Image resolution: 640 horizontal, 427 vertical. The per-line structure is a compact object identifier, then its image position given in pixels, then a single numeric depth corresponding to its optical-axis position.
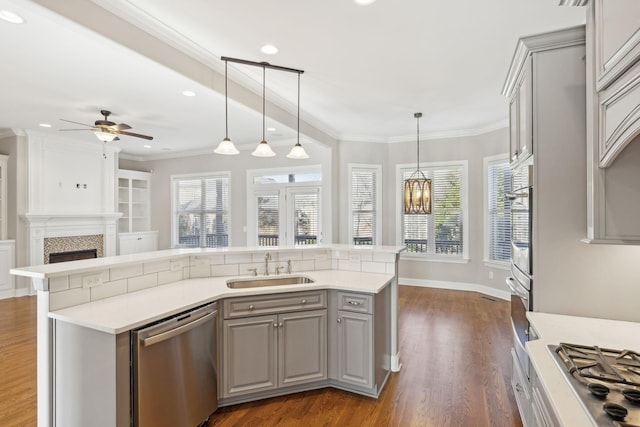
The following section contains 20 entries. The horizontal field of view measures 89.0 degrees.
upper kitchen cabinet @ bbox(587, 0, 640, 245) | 1.21
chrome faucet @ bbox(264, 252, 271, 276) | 3.09
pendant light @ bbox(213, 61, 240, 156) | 2.91
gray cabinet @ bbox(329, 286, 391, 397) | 2.54
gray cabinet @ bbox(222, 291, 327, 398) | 2.41
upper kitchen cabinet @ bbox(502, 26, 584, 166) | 1.84
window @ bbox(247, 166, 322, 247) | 6.54
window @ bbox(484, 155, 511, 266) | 5.36
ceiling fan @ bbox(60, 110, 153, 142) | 4.28
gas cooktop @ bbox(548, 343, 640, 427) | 0.95
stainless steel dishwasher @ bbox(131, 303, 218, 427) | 1.80
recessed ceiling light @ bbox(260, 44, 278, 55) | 2.97
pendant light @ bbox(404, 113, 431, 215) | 4.73
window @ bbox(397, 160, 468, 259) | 6.04
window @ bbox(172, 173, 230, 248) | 7.40
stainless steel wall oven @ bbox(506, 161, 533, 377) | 1.99
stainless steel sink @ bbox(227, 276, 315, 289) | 2.96
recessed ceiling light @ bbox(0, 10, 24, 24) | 2.28
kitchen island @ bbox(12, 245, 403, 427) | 1.76
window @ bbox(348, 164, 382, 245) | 6.41
